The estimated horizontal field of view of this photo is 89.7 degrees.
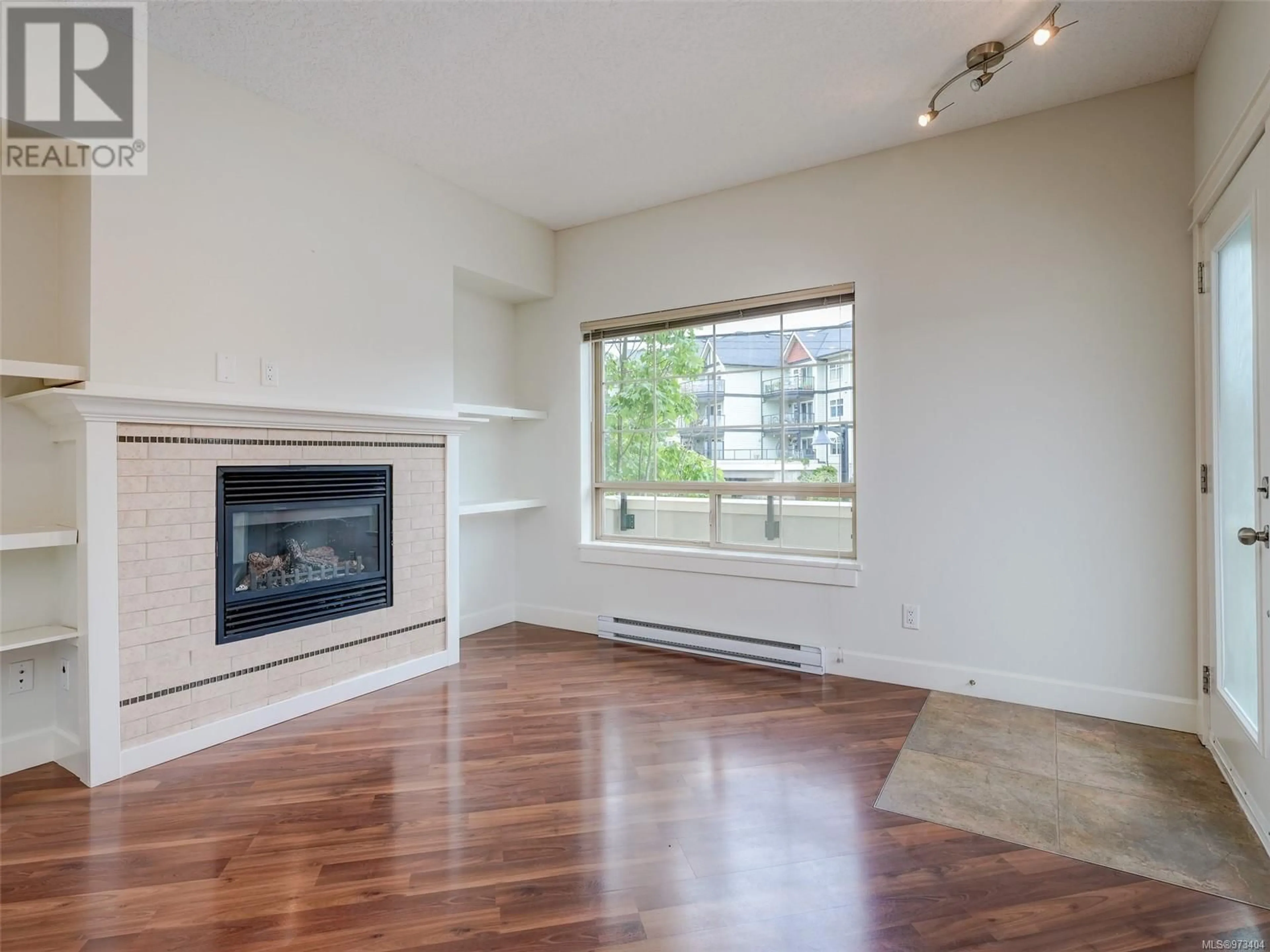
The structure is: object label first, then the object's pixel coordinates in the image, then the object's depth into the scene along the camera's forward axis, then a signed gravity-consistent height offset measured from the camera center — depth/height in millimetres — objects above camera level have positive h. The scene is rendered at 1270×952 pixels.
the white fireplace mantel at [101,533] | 2238 -192
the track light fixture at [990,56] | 2242 +1616
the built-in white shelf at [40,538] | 2127 -202
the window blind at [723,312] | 3467 +984
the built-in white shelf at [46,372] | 2115 +373
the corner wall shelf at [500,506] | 3789 -185
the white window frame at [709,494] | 3521 -108
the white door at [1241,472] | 1906 +7
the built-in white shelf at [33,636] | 2209 -564
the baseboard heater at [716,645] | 3443 -977
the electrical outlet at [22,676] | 2404 -749
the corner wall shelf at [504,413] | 3811 +414
